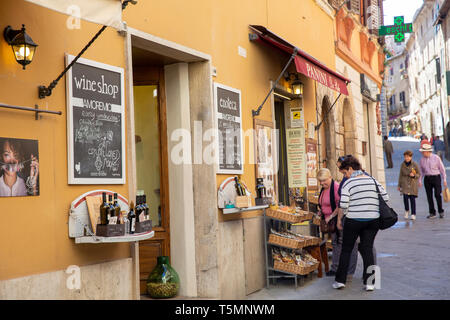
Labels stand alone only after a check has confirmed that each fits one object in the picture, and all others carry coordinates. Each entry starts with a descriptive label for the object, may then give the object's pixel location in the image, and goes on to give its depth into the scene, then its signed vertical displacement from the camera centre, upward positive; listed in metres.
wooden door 6.97 +0.46
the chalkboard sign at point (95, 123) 4.85 +0.58
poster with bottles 8.29 +0.45
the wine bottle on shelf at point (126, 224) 4.93 -0.25
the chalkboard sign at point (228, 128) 7.16 +0.73
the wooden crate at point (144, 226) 4.98 -0.27
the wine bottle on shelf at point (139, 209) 5.03 -0.13
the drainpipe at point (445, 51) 35.34 +7.36
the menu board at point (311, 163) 10.73 +0.40
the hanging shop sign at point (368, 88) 16.86 +2.74
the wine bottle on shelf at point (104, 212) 4.84 -0.14
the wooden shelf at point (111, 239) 4.64 -0.34
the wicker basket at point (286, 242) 7.79 -0.69
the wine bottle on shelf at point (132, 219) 4.99 -0.21
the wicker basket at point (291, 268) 7.70 -1.01
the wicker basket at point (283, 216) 7.74 -0.36
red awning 8.22 +1.74
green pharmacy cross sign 18.60 +4.61
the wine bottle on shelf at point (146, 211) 5.17 -0.16
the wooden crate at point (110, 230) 4.68 -0.27
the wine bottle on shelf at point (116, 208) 4.93 -0.12
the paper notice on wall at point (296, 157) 10.38 +0.49
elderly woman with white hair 8.32 -0.29
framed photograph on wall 4.19 +0.21
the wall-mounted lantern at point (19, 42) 4.25 +1.06
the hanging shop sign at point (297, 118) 10.48 +1.15
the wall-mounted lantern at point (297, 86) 10.05 +1.62
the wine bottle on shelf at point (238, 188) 7.35 +0.01
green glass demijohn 6.52 -0.94
